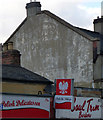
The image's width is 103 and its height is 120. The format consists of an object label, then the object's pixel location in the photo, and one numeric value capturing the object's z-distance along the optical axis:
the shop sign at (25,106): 16.83
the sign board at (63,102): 19.97
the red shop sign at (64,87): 20.17
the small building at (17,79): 21.67
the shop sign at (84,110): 20.33
